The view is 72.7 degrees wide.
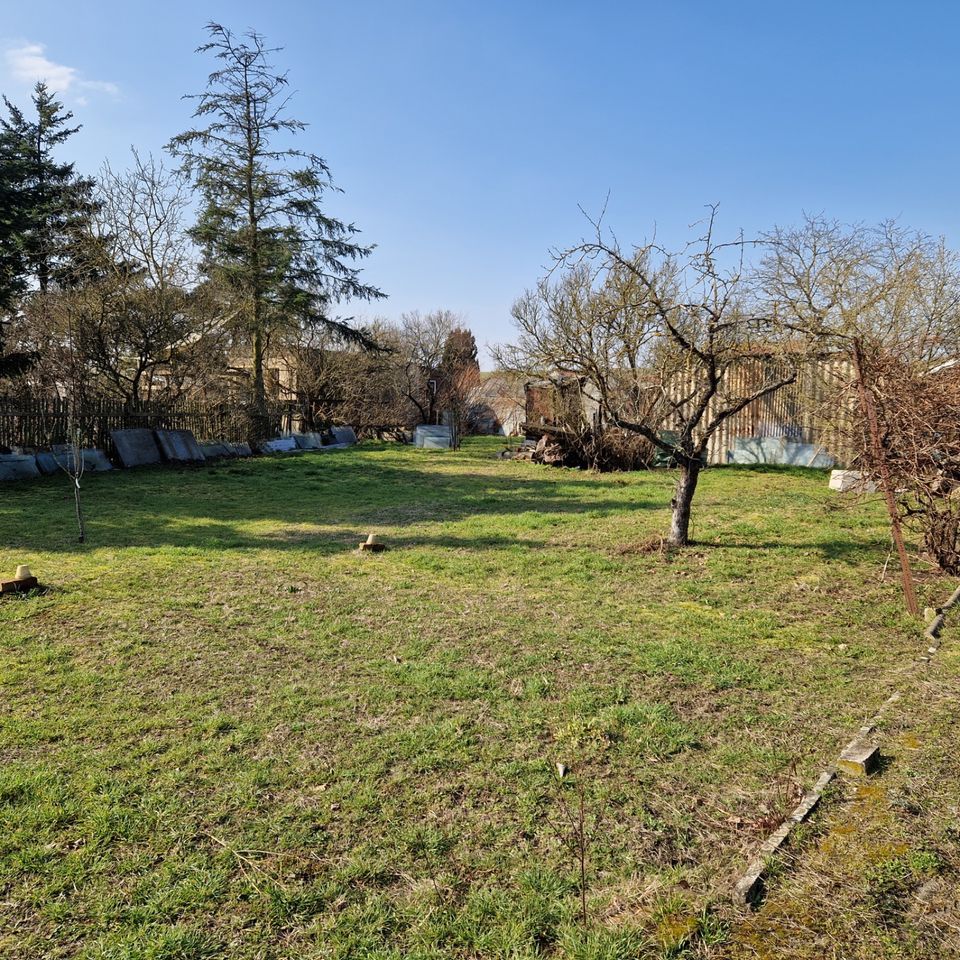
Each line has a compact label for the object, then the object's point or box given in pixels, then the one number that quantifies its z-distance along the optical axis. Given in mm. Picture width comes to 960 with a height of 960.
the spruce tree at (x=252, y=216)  19863
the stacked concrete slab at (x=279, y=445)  20094
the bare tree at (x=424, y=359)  30453
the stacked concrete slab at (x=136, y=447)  14922
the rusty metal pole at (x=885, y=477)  5168
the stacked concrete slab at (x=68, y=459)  13164
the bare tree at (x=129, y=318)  15242
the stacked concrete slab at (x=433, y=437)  24375
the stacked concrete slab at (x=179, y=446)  16000
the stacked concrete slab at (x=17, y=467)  12195
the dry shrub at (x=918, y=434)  5340
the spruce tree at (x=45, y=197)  17453
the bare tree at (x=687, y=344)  6395
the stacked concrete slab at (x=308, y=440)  22103
